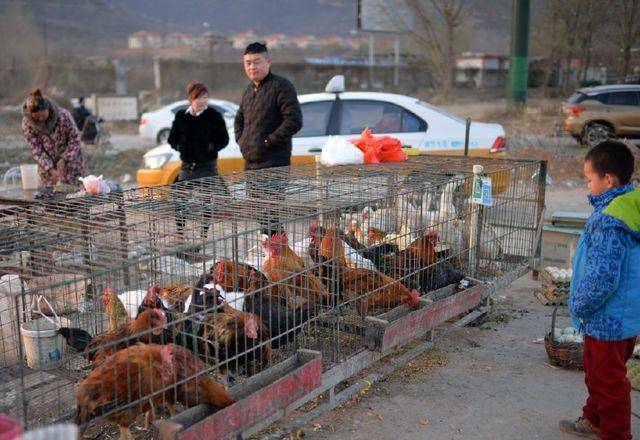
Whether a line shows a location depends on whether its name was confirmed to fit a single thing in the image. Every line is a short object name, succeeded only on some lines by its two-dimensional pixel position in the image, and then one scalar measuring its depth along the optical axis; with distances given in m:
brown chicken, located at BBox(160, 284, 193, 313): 3.49
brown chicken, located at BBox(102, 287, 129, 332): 3.61
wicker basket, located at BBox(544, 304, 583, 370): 4.31
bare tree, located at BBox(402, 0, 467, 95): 30.91
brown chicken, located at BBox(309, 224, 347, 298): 3.87
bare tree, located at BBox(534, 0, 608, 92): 31.17
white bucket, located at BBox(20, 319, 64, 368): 3.64
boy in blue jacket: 3.07
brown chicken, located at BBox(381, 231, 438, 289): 4.45
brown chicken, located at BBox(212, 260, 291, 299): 3.64
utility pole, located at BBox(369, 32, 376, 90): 36.59
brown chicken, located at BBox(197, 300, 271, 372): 3.21
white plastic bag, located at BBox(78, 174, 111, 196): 4.83
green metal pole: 20.47
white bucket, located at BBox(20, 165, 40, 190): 6.06
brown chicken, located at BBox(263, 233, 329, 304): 3.85
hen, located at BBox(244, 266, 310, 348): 3.46
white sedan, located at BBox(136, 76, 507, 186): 7.94
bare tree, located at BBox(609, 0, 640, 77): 27.17
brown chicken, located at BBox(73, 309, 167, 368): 3.07
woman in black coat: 6.17
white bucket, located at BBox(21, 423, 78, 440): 1.40
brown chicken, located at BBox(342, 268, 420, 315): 4.03
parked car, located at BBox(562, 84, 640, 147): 16.36
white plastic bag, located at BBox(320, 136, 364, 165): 5.44
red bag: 5.60
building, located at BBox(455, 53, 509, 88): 44.44
